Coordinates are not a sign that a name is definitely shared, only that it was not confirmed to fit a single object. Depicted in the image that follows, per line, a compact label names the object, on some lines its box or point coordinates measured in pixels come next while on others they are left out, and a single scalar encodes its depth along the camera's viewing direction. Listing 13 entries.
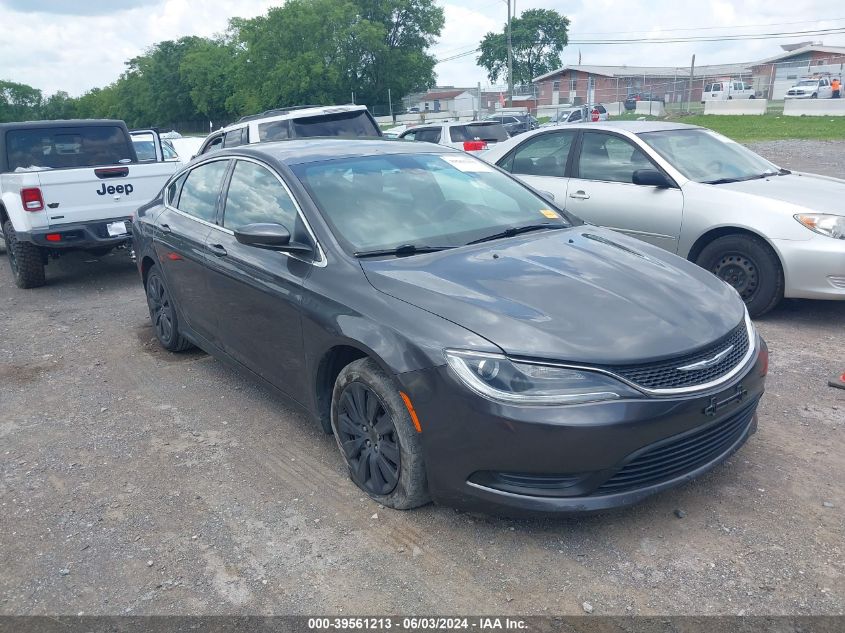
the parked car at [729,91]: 49.25
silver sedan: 5.61
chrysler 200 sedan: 2.86
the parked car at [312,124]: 10.88
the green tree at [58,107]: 121.76
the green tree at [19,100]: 118.00
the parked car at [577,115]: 33.75
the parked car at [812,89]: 44.50
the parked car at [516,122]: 24.21
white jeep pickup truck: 7.97
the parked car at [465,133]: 16.20
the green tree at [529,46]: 91.19
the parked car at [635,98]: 46.09
